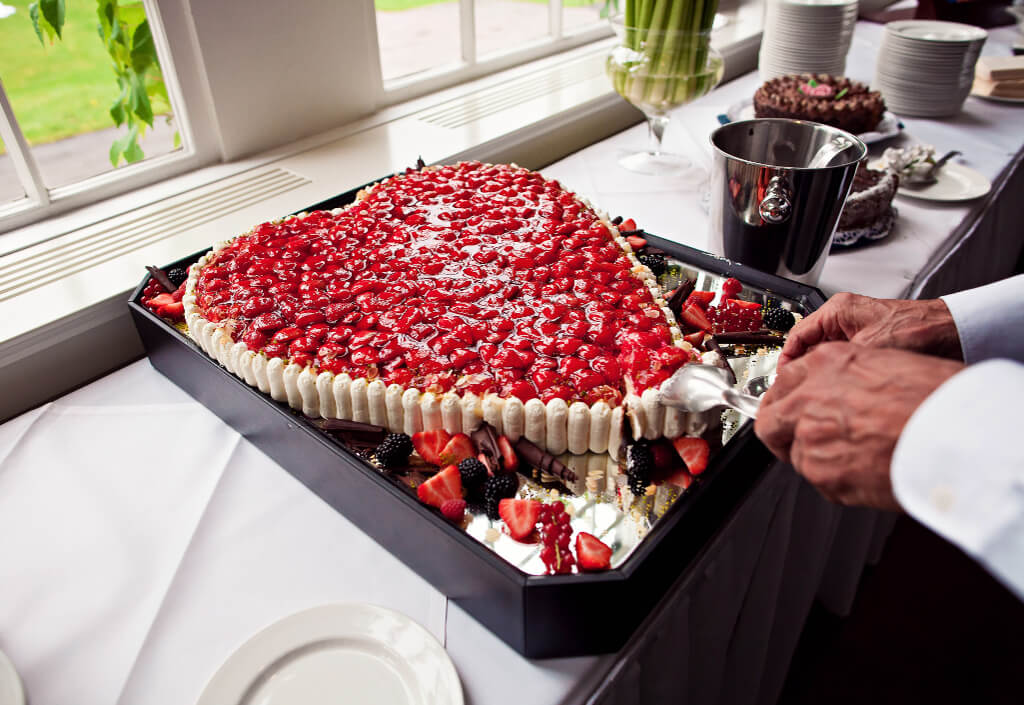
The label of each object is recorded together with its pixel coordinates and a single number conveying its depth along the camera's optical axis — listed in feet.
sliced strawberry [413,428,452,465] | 3.19
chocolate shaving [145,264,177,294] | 4.15
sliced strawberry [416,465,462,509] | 2.87
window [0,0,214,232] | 4.91
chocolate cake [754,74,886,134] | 6.23
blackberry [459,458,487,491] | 2.98
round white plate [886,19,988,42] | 7.12
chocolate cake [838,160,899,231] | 5.03
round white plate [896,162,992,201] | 5.72
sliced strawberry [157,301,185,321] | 3.99
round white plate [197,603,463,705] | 2.45
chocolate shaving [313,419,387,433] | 3.29
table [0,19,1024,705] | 2.63
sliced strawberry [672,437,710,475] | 2.97
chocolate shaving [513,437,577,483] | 3.05
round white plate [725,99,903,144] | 6.42
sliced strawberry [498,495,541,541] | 2.81
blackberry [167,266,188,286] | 4.26
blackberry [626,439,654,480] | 2.99
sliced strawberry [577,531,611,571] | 2.56
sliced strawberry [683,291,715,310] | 4.06
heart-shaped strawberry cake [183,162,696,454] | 3.20
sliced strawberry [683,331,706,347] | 3.67
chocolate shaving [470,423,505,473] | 3.07
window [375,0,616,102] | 7.36
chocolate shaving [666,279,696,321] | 3.93
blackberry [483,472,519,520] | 2.91
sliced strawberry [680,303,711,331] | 3.86
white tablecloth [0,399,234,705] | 2.69
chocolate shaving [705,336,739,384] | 3.20
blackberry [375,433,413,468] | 3.11
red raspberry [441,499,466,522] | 2.84
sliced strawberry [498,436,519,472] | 3.10
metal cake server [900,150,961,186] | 5.86
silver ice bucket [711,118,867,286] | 4.05
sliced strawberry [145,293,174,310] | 4.02
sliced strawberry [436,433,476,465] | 3.16
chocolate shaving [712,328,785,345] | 3.81
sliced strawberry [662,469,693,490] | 3.02
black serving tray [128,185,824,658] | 2.43
